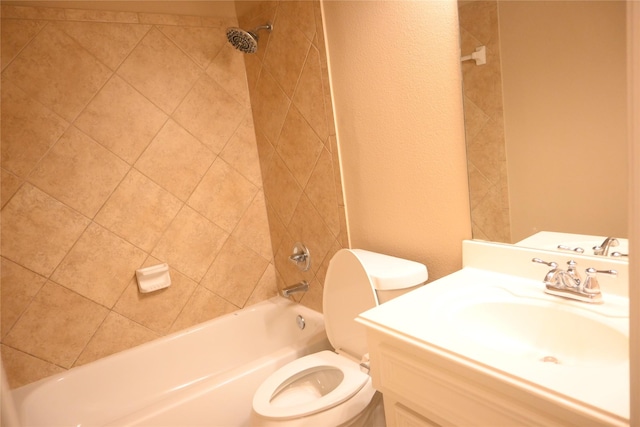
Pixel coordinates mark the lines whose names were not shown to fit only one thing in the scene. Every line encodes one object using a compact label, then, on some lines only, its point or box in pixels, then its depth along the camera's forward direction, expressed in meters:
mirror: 0.95
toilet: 1.31
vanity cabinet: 0.67
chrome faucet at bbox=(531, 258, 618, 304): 0.96
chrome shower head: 1.90
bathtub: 1.62
